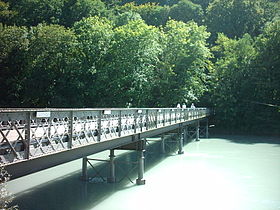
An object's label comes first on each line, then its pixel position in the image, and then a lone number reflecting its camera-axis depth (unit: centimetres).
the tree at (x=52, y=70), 3709
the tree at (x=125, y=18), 4634
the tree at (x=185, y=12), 6044
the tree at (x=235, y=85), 4356
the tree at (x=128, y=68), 3594
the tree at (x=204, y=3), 6810
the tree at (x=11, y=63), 3734
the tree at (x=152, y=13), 6009
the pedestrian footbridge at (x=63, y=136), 661
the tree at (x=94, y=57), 3631
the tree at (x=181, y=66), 4044
